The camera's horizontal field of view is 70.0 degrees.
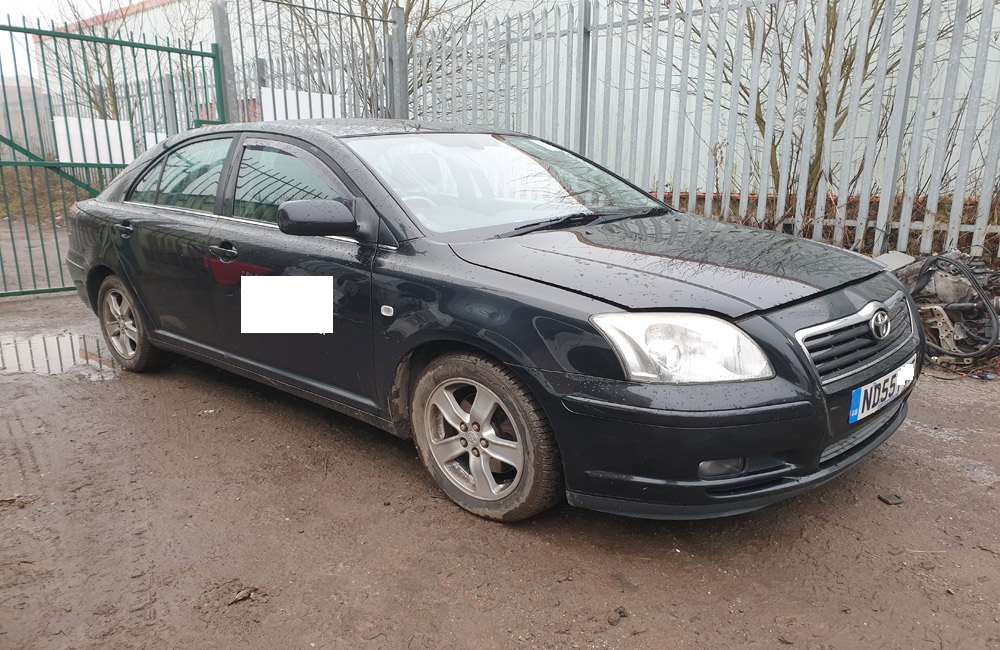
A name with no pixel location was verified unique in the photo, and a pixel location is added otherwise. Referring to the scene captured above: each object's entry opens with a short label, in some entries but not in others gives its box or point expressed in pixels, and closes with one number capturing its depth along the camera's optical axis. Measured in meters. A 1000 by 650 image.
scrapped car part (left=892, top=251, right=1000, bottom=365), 4.41
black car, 2.26
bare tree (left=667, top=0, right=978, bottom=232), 5.39
